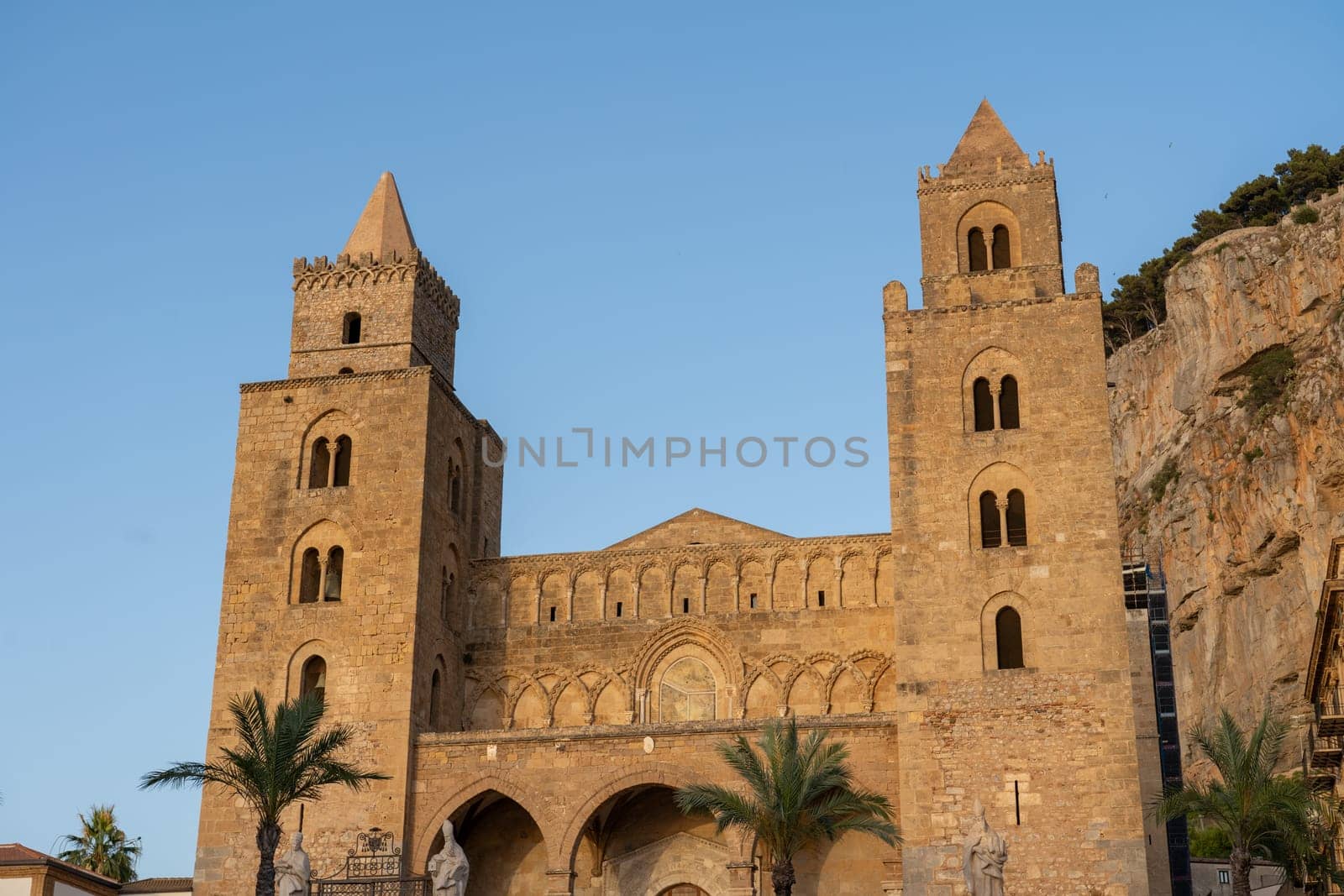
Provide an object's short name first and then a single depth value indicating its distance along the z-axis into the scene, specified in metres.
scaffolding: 50.75
